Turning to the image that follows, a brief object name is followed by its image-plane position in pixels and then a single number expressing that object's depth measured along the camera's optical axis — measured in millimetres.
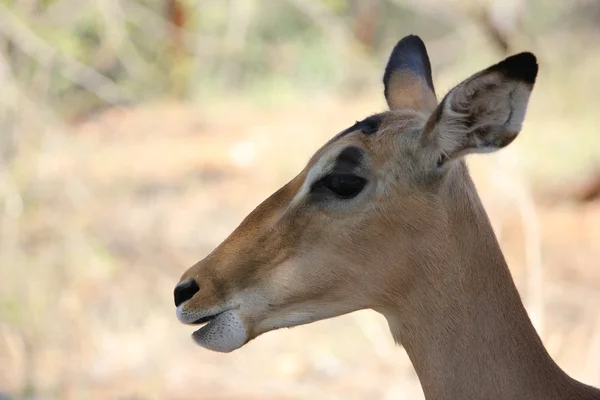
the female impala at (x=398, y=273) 6062
